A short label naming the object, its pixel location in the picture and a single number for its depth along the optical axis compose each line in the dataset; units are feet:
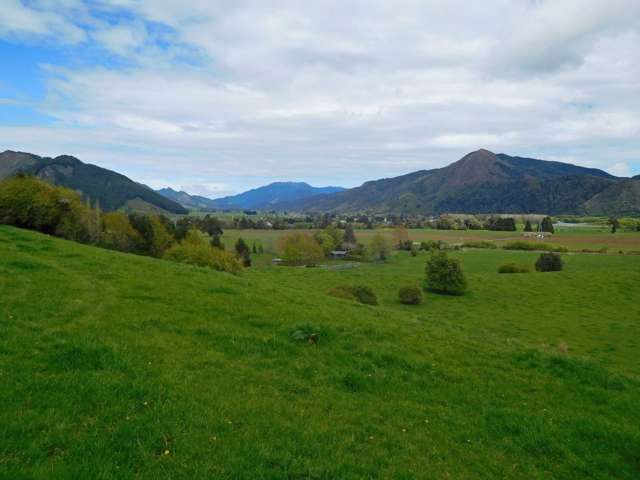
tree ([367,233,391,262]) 371.76
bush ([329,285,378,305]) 142.00
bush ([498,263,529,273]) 260.23
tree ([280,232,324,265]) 370.94
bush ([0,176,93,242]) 105.70
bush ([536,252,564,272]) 272.51
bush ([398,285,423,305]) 173.27
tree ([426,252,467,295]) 193.47
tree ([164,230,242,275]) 161.15
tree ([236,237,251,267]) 346.58
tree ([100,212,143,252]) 247.29
